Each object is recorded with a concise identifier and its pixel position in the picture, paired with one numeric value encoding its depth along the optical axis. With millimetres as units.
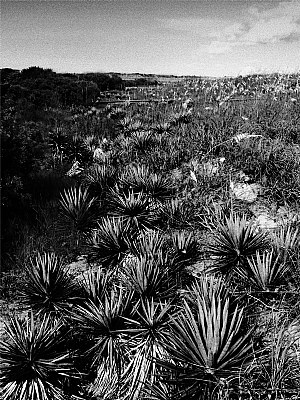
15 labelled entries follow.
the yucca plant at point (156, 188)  6785
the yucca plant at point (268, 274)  3848
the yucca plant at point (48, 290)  4086
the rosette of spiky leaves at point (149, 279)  3994
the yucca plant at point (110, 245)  5219
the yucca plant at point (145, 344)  3143
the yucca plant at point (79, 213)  6266
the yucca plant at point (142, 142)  9945
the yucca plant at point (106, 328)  3422
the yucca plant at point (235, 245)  4477
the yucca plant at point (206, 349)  2639
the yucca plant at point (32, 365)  3105
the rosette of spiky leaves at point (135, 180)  6903
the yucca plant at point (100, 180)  7422
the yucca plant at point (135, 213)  6000
